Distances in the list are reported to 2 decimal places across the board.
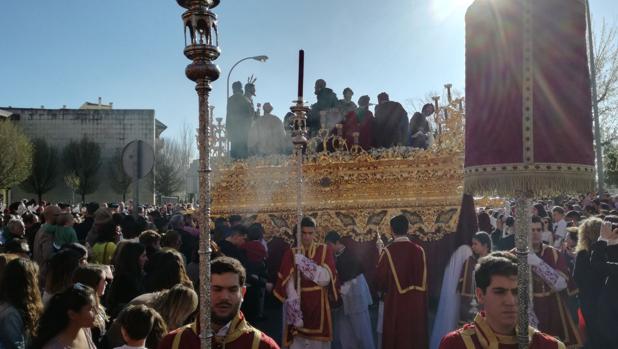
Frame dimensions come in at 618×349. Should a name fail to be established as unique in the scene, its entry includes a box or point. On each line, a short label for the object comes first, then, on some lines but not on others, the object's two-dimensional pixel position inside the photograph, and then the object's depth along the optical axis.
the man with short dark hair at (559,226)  11.03
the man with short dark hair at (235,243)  7.71
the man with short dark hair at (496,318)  2.87
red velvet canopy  2.66
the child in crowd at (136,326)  3.37
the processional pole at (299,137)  6.50
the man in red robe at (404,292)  7.01
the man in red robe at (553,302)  5.99
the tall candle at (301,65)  5.92
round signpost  6.87
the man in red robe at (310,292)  6.75
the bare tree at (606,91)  24.80
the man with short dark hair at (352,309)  8.17
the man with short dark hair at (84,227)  10.13
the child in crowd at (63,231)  7.54
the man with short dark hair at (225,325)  3.08
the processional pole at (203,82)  2.62
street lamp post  20.27
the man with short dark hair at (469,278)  7.13
